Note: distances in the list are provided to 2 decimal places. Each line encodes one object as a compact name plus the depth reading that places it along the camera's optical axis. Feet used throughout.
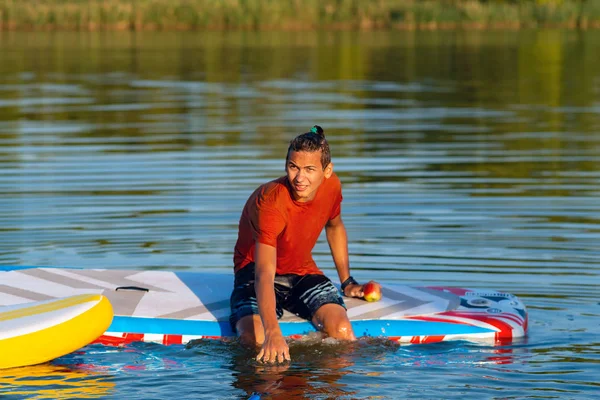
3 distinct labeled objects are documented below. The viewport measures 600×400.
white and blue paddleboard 48.37
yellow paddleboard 45.24
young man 45.24
